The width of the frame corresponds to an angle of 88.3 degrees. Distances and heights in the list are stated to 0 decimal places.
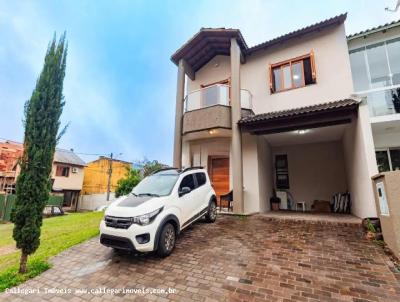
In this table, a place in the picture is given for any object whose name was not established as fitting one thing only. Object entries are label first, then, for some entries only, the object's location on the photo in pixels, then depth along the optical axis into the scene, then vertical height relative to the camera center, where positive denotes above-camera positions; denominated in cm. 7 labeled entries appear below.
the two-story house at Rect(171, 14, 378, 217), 823 +296
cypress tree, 444 +75
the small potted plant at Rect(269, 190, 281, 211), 1126 -58
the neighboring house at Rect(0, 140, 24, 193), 2158 +189
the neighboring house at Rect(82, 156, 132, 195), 2877 +198
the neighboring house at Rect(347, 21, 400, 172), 798 +487
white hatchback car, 444 -55
